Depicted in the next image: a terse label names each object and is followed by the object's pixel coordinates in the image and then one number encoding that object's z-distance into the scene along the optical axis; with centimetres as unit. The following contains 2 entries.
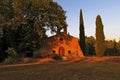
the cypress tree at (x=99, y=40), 1818
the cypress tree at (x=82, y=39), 1903
